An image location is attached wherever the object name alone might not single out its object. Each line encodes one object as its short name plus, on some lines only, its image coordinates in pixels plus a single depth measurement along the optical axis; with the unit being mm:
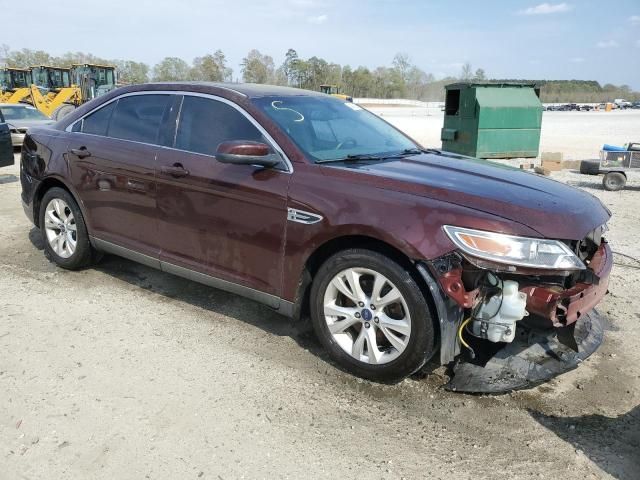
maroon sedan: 2943
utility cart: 9938
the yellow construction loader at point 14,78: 29886
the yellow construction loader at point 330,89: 41750
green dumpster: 13227
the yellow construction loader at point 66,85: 22547
